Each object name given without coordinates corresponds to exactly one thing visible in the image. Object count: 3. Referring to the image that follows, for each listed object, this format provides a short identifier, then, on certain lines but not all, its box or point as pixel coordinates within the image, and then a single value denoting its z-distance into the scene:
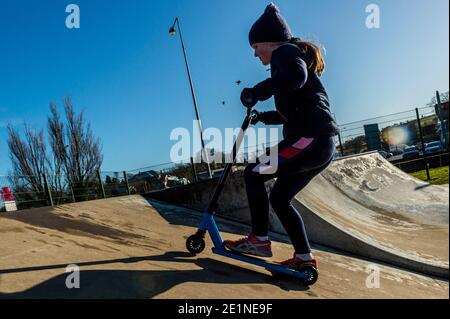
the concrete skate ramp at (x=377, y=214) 2.09
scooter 2.82
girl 2.72
